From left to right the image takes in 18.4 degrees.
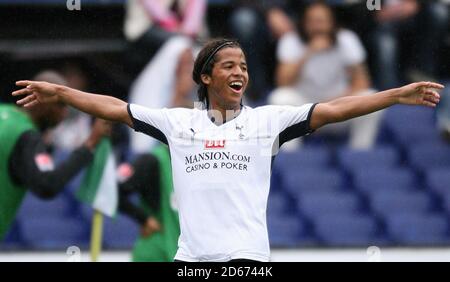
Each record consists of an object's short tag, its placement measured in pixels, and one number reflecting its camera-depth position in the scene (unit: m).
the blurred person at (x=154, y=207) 8.53
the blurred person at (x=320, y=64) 11.38
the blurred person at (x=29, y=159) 8.08
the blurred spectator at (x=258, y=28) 11.76
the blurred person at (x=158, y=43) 10.83
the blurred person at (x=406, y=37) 11.84
